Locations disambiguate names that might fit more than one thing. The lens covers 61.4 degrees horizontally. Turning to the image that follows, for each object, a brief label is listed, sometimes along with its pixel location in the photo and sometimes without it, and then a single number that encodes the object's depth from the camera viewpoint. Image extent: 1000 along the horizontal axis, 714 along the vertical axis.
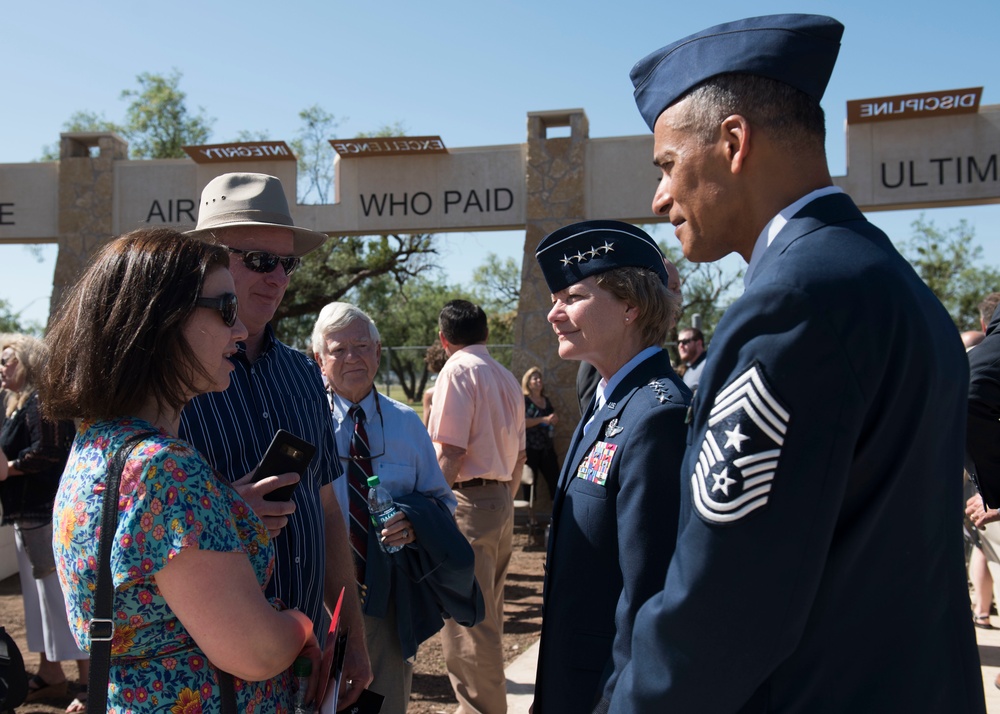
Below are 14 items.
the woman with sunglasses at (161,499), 1.63
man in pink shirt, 4.92
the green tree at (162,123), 26.22
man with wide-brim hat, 2.38
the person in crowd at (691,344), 8.46
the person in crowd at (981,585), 6.11
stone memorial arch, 9.55
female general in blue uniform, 1.91
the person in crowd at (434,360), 8.49
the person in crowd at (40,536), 5.04
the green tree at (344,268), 20.67
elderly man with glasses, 3.40
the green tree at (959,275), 38.53
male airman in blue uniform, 1.16
